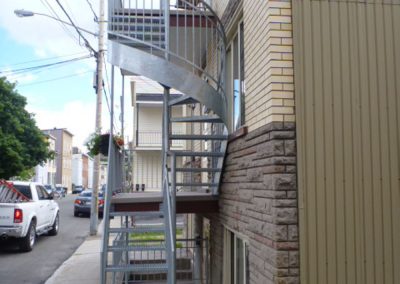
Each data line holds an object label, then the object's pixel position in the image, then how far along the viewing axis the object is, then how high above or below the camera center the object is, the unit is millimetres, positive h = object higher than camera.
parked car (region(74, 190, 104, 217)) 25062 -1104
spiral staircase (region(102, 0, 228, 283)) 5527 +1358
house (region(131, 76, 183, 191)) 24016 +3802
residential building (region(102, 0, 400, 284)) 3939 +369
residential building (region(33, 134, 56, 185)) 63019 +1739
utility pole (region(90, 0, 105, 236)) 17094 +2589
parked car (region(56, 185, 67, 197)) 54256 -773
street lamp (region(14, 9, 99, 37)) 14055 +5242
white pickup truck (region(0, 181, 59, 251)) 12102 -731
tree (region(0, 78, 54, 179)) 20531 +2346
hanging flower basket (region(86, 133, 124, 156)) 9350 +933
